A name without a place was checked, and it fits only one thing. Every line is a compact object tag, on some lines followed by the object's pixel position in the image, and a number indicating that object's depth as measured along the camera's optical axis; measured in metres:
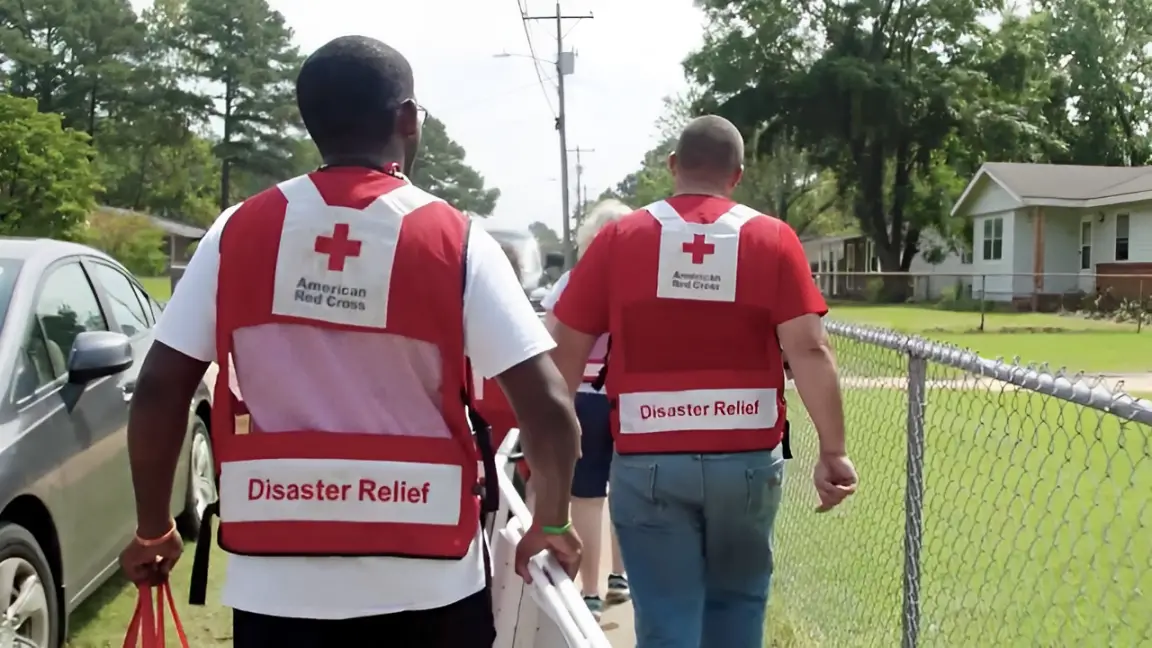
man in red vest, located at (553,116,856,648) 3.23
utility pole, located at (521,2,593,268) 43.03
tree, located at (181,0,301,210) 59.88
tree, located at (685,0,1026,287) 43.75
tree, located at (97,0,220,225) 59.88
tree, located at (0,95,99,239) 35.66
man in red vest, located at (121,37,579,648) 2.12
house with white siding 33.94
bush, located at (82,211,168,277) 48.19
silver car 3.74
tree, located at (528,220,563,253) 56.89
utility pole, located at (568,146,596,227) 83.31
